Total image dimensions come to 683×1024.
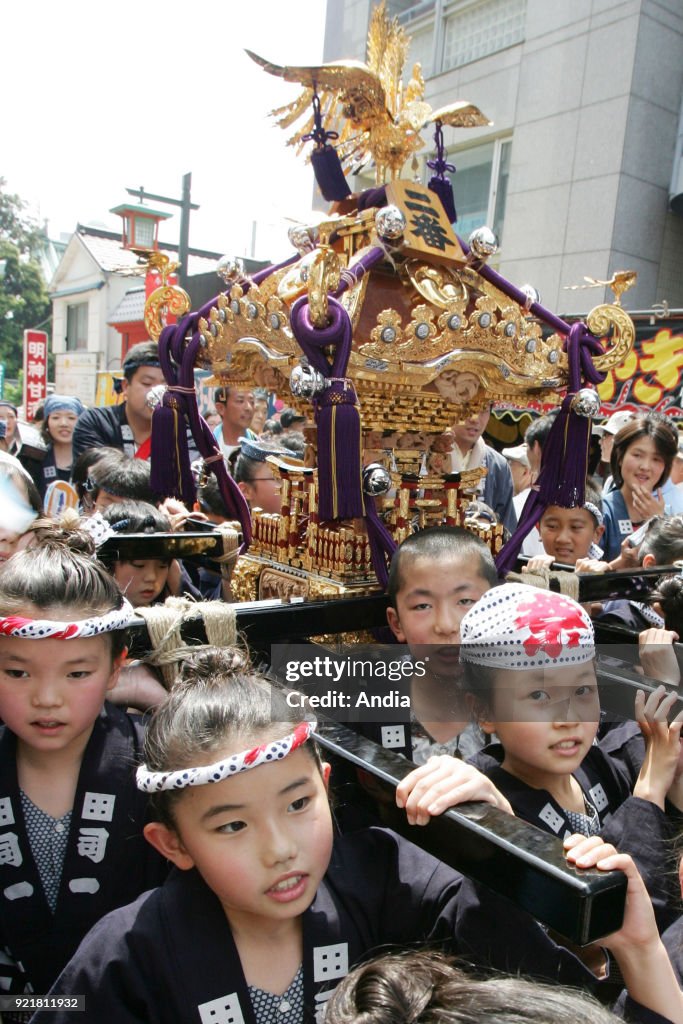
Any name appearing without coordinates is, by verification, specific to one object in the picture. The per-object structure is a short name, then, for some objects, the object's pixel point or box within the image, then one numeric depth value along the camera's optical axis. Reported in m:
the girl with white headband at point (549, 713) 1.22
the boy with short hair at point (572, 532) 2.70
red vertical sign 12.81
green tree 26.00
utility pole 7.83
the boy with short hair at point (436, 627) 1.58
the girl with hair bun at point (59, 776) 1.25
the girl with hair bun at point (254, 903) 0.91
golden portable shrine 1.95
